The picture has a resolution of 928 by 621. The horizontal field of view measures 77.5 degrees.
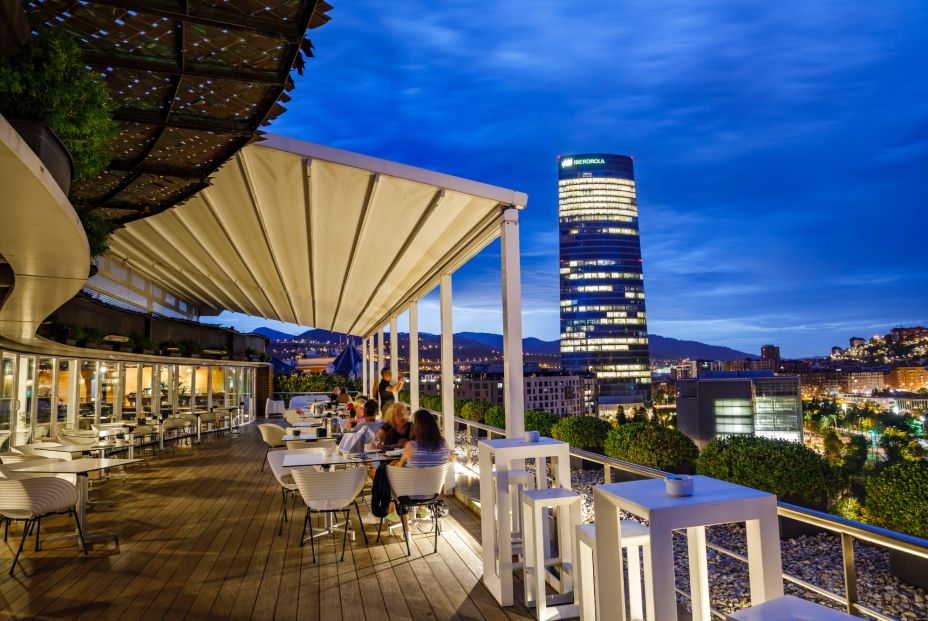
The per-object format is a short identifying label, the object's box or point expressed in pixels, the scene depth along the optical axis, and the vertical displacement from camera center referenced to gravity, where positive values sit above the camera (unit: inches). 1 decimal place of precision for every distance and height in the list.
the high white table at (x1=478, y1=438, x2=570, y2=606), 146.7 -35.5
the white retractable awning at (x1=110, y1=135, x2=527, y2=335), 195.8 +65.2
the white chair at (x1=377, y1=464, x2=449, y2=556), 191.6 -40.8
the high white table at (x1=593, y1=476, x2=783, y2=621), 75.0 -24.7
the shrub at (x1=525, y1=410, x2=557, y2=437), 430.9 -46.7
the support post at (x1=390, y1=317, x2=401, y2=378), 524.4 +15.6
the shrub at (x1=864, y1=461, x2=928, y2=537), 238.7 -62.1
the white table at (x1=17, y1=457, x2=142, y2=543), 205.2 -35.5
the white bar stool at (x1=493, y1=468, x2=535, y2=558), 151.7 -39.4
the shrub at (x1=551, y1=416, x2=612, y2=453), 391.9 -49.8
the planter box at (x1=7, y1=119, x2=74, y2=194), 87.2 +35.2
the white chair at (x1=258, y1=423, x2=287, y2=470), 393.0 -46.0
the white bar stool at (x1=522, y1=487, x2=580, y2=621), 135.3 -47.8
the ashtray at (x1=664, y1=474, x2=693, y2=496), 83.2 -18.7
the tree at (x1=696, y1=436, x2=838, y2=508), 340.2 -69.0
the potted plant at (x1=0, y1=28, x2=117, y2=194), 88.5 +45.1
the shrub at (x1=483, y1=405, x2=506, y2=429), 463.0 -45.0
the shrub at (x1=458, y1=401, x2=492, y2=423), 529.9 -46.3
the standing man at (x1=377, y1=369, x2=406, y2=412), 388.5 -17.7
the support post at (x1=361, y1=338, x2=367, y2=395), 888.2 +3.8
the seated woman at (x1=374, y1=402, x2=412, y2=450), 246.5 -28.7
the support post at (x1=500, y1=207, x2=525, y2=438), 196.5 +13.3
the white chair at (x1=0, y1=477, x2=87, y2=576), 184.4 -40.7
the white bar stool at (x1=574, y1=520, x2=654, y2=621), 103.0 -40.3
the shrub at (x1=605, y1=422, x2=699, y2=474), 363.3 -57.3
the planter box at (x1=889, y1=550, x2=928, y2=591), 228.8 -88.0
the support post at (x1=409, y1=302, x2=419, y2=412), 418.6 +5.3
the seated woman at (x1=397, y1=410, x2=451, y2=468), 196.7 -28.8
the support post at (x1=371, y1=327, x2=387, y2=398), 675.8 +23.3
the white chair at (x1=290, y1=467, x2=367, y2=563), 189.5 -40.8
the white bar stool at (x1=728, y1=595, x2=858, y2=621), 58.4 -26.7
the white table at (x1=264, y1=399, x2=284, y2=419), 805.9 -57.6
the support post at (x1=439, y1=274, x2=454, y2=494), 316.2 -0.9
